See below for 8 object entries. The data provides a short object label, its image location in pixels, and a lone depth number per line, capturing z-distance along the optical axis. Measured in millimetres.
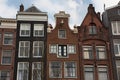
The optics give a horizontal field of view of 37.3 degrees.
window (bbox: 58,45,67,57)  23223
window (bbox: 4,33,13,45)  23501
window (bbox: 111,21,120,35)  24308
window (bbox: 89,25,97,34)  24244
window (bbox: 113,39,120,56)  23501
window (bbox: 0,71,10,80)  22251
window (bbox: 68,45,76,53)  23331
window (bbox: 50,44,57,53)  23225
